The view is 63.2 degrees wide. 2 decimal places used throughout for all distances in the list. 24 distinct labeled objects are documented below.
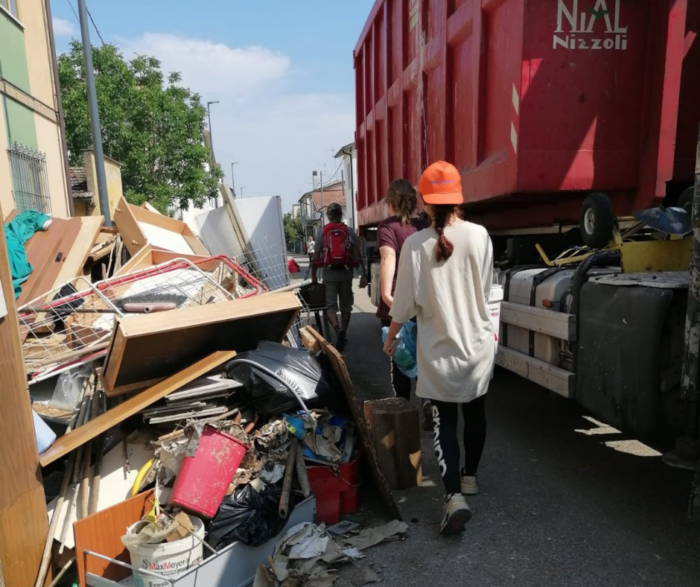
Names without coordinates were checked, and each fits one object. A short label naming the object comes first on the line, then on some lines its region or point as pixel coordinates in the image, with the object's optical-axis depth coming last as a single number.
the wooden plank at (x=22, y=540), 2.12
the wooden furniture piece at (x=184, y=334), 2.75
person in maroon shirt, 3.68
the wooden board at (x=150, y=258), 4.79
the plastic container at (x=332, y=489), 2.78
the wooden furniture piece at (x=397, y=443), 3.17
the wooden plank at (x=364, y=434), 2.83
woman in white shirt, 2.64
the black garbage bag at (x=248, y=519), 2.35
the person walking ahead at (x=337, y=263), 6.25
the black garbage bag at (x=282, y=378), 2.85
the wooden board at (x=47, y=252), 5.09
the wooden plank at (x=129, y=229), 5.55
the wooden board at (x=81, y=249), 5.16
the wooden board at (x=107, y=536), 2.24
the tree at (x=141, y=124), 18.05
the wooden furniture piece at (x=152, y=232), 5.60
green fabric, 5.20
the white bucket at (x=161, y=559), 2.16
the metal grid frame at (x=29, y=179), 8.55
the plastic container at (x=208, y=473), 2.34
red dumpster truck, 2.45
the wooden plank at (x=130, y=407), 2.50
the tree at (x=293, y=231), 70.81
